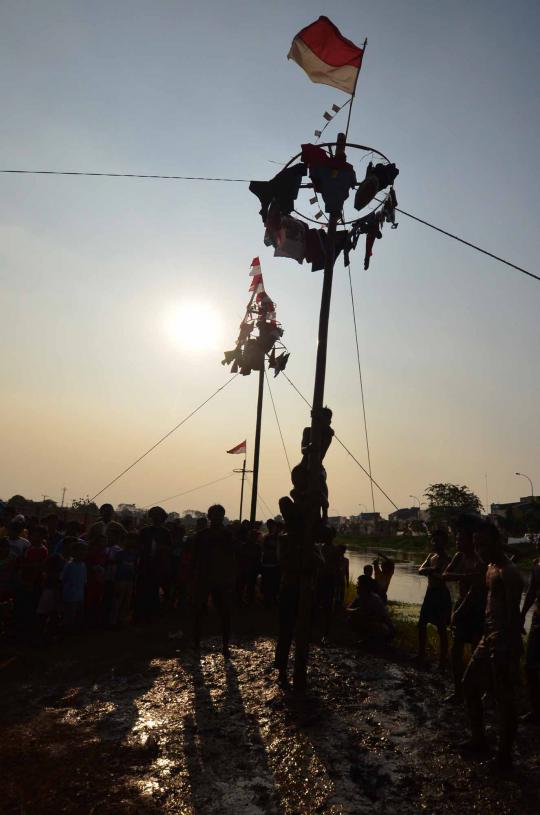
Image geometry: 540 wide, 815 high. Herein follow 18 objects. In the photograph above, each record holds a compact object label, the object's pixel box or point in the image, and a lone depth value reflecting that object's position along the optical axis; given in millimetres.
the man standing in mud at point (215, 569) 8227
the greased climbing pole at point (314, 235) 6805
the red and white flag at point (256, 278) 18688
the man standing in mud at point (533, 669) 5895
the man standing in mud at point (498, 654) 4508
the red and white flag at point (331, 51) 8016
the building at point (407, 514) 179575
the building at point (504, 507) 135000
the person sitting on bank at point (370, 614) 9375
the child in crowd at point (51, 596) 9195
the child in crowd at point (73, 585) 9219
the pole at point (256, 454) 19875
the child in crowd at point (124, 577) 10007
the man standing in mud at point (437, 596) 7934
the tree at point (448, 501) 105312
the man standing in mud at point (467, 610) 6355
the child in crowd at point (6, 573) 9102
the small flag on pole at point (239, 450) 28583
